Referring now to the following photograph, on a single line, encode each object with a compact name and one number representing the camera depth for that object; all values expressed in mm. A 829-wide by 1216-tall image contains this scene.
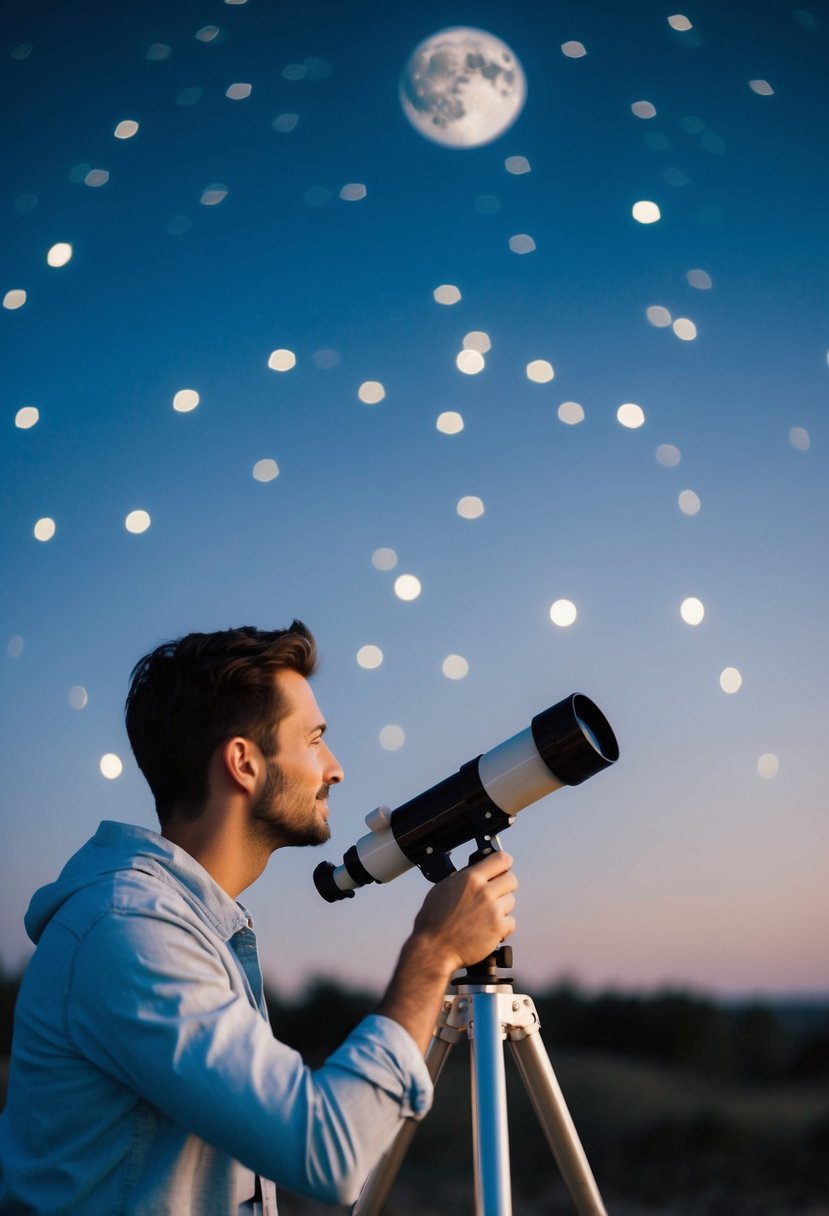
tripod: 954
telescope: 1046
